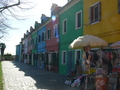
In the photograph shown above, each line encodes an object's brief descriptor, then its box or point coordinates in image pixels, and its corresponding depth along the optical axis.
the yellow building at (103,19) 5.46
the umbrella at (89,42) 4.82
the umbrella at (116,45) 4.76
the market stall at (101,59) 4.59
